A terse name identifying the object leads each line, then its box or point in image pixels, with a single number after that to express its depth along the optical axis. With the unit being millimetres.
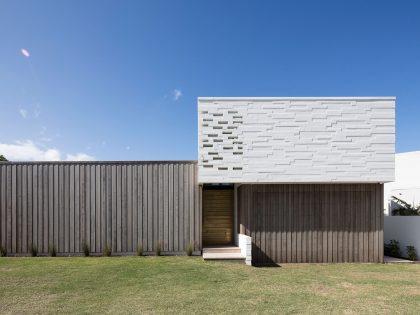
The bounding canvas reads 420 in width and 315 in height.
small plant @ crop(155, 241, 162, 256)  10492
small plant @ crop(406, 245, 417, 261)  10258
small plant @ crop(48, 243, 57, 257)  10406
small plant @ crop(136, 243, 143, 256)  10461
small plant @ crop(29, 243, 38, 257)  10391
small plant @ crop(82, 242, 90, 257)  10469
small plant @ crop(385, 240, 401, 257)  11020
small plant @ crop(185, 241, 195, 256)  10406
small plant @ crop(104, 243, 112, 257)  10422
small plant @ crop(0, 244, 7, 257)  10367
